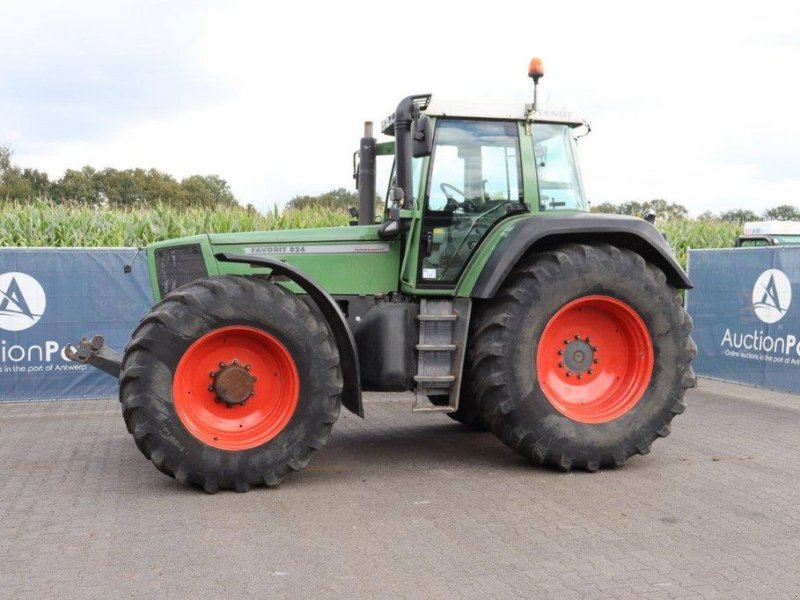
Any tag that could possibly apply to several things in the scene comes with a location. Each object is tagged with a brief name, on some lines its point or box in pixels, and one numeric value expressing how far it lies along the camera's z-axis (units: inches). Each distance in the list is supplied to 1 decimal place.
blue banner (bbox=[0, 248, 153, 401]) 386.0
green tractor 233.8
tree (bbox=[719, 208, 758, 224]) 999.3
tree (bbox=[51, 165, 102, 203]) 1232.8
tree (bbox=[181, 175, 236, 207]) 1280.8
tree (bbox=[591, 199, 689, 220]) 635.4
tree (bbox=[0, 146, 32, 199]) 1101.1
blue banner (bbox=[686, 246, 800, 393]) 425.1
